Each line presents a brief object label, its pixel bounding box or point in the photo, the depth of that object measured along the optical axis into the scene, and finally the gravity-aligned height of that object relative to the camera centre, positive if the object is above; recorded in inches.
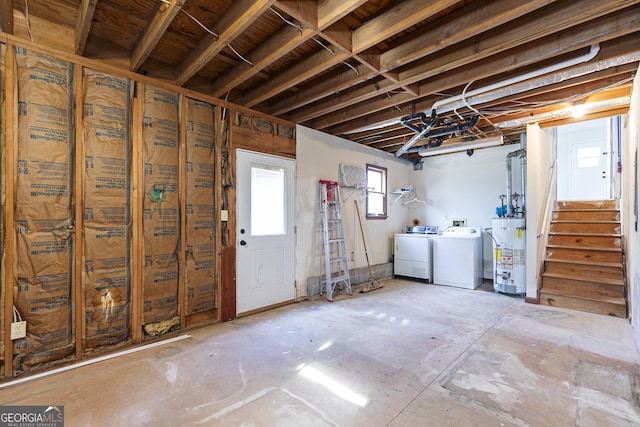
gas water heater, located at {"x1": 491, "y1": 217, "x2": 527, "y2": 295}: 177.0 -25.6
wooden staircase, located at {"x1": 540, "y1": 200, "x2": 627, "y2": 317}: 149.6 -26.3
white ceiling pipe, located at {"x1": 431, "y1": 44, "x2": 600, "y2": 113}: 97.0 +51.5
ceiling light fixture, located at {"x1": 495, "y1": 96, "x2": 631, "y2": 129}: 134.3 +51.2
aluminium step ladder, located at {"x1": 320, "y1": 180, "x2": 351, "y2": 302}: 175.0 -18.6
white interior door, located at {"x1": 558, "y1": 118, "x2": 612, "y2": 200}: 236.2 +44.6
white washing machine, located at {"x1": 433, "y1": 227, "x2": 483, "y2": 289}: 197.3 -31.0
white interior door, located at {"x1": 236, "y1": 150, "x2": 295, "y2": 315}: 142.8 -8.8
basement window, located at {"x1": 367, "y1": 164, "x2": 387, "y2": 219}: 222.1 +17.1
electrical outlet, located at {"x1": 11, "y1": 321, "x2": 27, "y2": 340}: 87.6 -34.9
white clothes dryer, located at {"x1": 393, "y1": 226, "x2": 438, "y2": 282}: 214.4 -29.1
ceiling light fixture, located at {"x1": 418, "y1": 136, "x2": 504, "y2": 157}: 185.8 +45.8
